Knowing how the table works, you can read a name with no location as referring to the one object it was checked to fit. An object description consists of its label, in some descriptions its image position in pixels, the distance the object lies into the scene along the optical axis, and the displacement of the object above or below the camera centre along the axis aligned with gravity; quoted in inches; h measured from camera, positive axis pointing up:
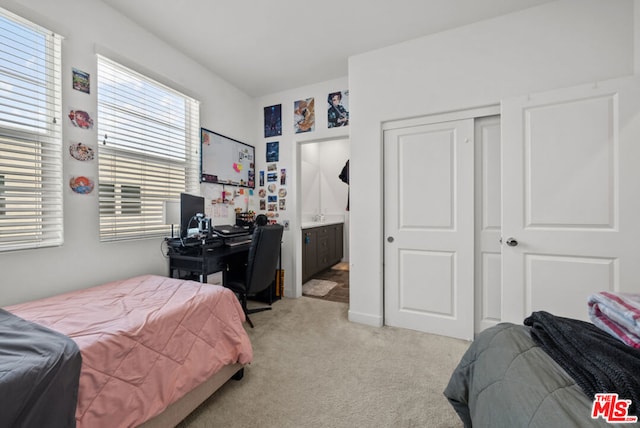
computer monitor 93.1 +1.1
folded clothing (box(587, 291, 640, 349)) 29.5 -12.7
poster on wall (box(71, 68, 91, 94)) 71.8 +38.2
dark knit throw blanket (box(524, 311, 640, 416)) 23.4 -15.3
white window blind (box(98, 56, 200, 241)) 79.6 +22.7
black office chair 97.3 -20.6
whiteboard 112.3 +25.7
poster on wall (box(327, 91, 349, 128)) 118.7 +49.3
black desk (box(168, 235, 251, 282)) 88.9 -15.7
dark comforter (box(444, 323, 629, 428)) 23.4 -18.8
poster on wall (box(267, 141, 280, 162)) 136.6 +33.6
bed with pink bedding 39.2 -23.7
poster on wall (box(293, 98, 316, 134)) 126.9 +49.4
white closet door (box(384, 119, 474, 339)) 88.7 -5.0
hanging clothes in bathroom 146.9 +22.8
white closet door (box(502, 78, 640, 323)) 67.3 +4.7
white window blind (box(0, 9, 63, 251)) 61.0 +19.8
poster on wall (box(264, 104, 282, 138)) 135.9 +50.2
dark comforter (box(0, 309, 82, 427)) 29.7 -20.6
